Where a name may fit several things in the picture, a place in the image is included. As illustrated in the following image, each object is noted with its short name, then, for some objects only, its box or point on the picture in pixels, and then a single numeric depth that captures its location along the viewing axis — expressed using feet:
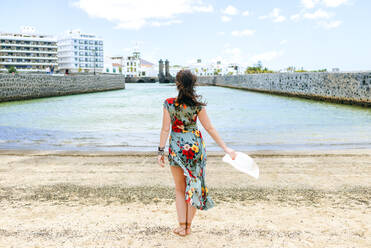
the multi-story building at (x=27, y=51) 369.01
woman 10.80
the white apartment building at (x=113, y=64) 538.47
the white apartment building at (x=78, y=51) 453.58
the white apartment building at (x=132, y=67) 588.91
